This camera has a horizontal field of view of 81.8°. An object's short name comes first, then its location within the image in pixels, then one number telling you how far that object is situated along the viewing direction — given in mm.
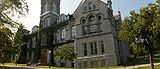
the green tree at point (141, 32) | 9930
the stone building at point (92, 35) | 16174
